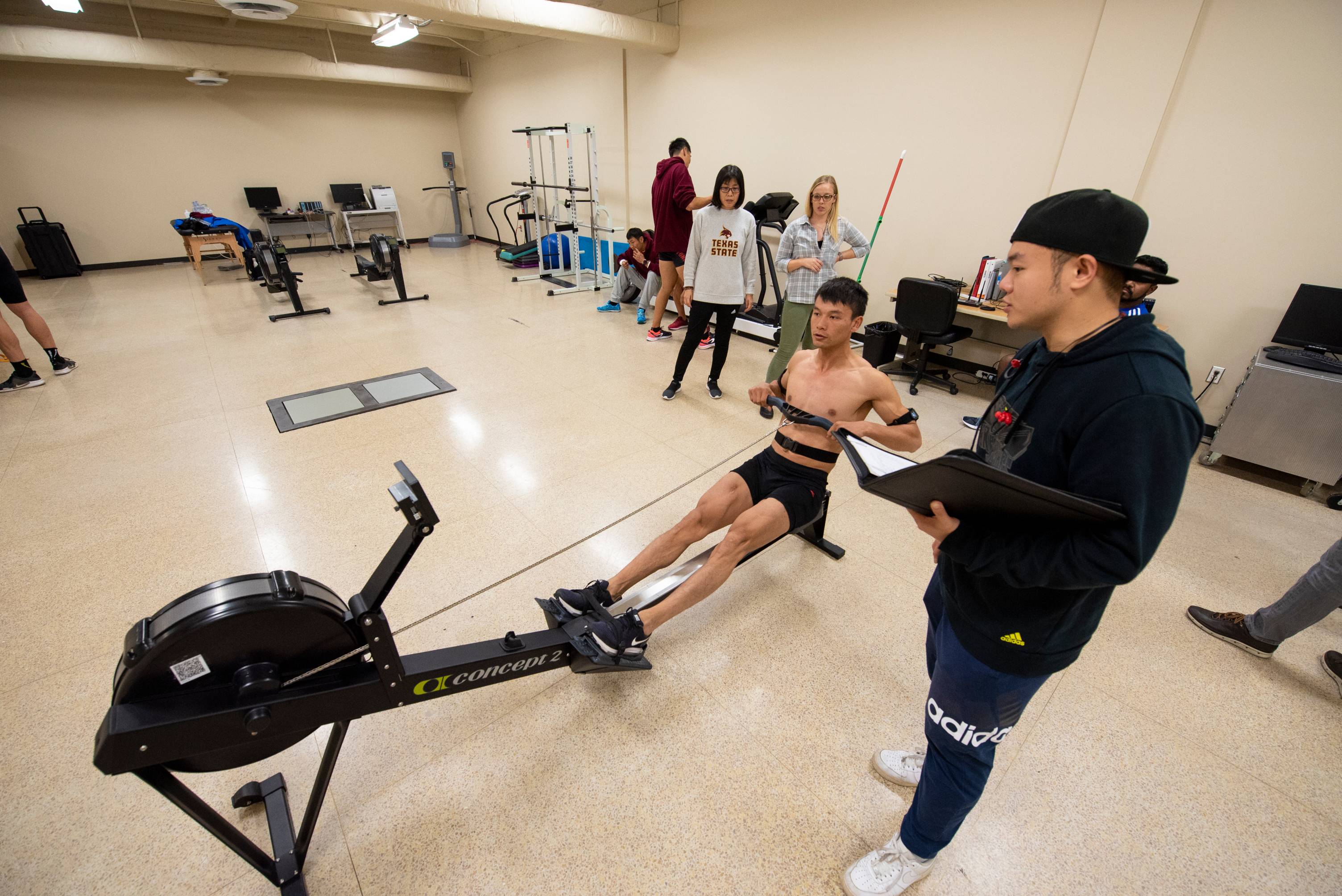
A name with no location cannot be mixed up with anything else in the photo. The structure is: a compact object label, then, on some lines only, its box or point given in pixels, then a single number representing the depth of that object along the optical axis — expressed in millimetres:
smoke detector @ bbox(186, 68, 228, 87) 6793
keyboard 2891
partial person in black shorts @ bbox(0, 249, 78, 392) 3555
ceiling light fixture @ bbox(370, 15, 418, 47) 6077
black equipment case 6785
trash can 4391
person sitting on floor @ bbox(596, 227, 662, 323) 5891
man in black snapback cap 690
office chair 3820
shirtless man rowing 1709
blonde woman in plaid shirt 3324
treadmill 4863
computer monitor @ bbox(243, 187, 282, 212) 8344
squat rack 6277
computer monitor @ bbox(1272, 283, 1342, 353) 2941
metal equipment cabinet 2861
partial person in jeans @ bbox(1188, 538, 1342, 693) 1723
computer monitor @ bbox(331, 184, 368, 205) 8945
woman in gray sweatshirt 3428
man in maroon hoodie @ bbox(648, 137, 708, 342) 4145
